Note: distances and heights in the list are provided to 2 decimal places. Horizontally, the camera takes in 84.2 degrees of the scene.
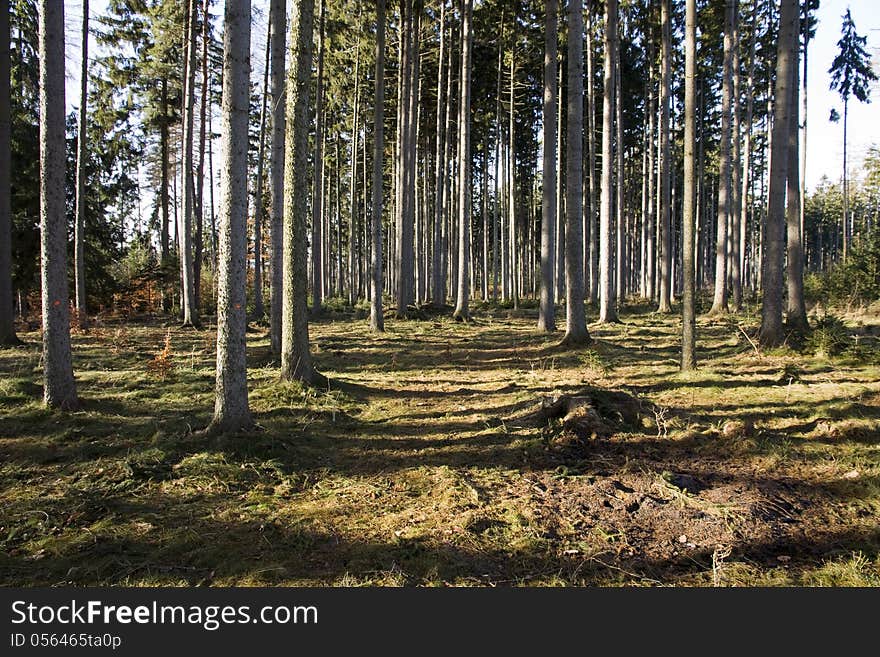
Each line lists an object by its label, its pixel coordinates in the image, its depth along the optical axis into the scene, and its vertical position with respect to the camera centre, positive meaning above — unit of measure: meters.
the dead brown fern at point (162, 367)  9.03 -0.91
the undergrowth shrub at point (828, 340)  9.27 -0.50
